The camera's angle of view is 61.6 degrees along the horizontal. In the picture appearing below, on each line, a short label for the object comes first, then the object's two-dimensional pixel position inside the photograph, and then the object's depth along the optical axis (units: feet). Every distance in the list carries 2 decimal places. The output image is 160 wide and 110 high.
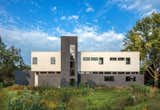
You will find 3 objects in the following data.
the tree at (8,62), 80.13
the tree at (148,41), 76.74
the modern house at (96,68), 71.06
